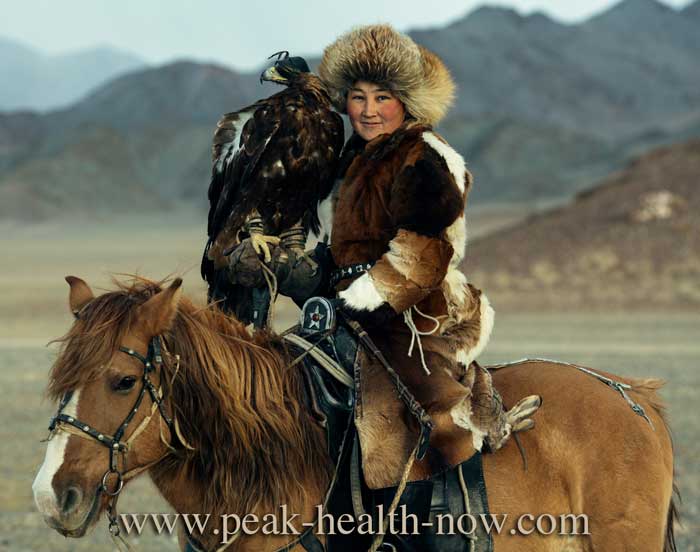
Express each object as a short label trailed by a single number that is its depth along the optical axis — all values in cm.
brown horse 550
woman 623
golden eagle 722
